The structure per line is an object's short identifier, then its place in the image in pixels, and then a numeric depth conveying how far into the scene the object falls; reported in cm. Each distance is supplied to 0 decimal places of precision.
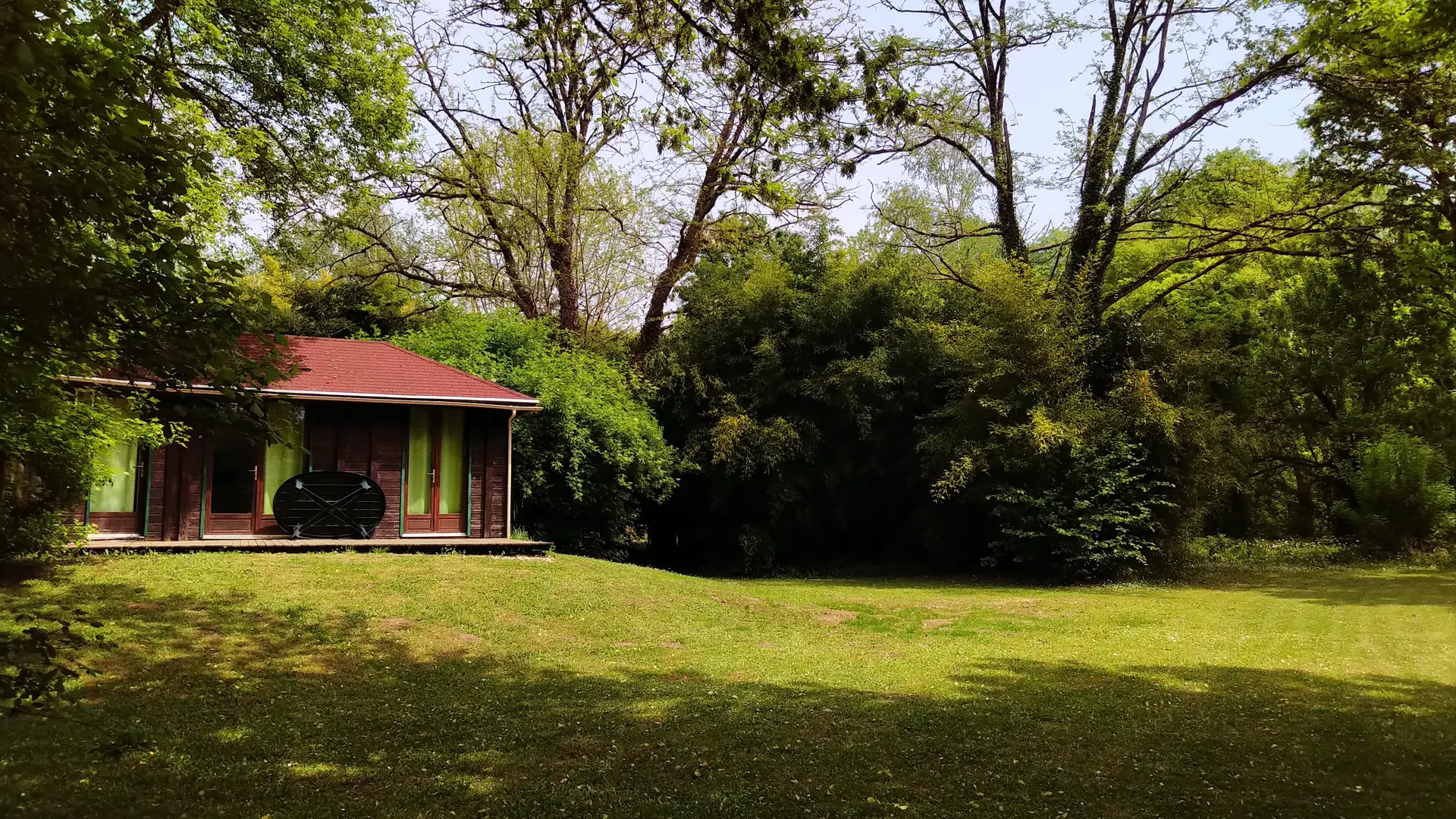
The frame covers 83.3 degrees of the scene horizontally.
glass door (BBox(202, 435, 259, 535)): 1268
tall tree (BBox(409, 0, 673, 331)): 2122
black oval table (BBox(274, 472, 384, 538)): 1262
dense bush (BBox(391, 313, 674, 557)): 1656
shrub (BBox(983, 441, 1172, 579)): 1545
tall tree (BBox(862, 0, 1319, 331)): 1652
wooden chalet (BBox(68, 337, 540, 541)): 1233
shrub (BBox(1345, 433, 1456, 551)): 1869
